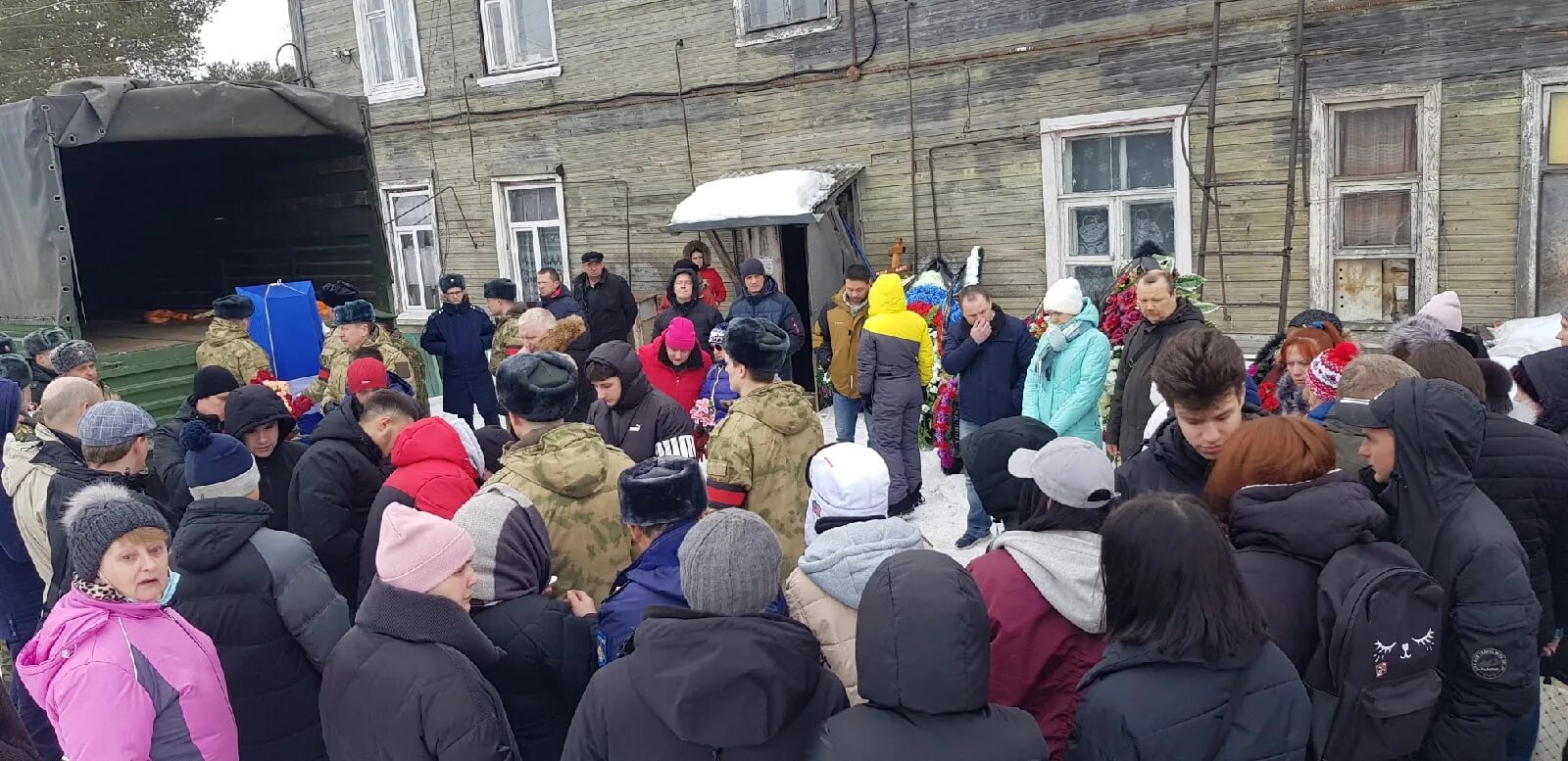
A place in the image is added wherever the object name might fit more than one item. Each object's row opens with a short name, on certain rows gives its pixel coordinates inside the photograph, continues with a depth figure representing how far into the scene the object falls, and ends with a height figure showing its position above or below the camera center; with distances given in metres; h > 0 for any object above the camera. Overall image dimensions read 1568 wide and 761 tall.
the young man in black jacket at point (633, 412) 4.66 -0.75
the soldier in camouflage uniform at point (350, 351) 6.55 -0.56
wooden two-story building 6.76 +0.74
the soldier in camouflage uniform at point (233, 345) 6.91 -0.47
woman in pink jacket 2.47 -0.91
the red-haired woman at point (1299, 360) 4.60 -0.70
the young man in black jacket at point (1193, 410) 3.29 -0.64
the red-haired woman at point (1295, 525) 2.38 -0.74
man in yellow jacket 6.42 -0.86
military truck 6.82 +0.60
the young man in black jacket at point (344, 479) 3.84 -0.79
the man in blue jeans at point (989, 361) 6.13 -0.82
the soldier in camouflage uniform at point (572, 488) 3.23 -0.74
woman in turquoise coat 5.38 -0.75
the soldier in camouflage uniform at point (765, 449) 3.92 -0.80
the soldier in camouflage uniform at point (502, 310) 7.74 -0.42
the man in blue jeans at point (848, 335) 7.43 -0.73
